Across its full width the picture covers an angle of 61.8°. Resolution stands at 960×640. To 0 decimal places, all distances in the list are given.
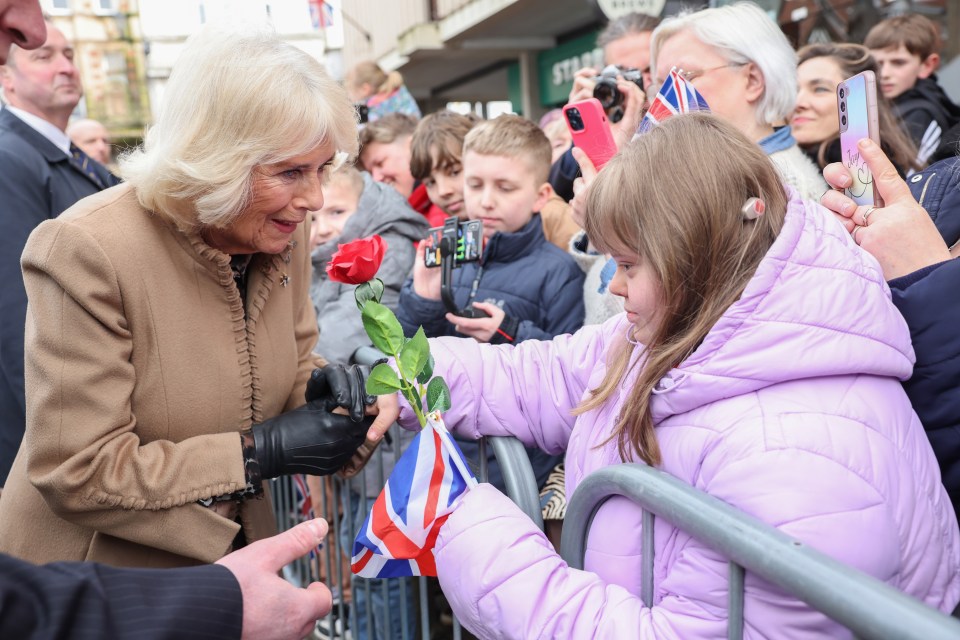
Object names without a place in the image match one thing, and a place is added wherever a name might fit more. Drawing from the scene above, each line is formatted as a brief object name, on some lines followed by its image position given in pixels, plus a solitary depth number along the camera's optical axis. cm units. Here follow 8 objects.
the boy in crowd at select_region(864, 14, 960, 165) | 427
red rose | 175
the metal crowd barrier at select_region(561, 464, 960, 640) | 86
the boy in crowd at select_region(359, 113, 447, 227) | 444
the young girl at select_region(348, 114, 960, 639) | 119
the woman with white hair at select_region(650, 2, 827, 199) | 256
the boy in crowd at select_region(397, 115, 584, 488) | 262
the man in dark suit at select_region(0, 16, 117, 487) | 262
